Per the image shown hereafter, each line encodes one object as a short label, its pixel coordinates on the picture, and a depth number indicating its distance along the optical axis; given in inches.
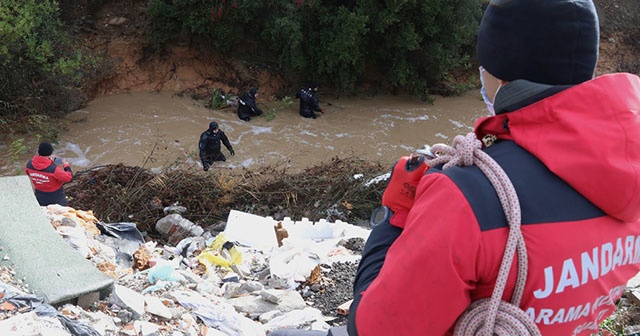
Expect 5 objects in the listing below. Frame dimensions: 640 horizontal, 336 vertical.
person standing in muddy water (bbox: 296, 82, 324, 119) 504.4
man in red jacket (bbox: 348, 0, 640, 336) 41.8
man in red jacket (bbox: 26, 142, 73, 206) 253.3
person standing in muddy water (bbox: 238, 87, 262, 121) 500.2
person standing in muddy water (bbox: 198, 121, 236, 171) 400.2
